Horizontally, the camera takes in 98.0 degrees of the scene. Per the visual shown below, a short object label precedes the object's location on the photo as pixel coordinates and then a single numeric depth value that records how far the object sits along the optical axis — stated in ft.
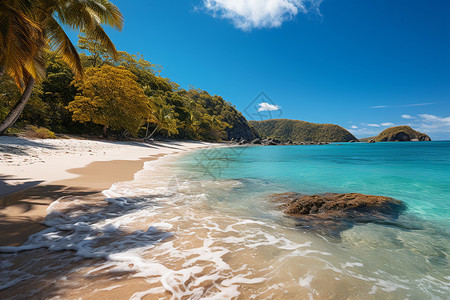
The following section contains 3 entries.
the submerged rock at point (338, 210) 14.08
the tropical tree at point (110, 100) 74.33
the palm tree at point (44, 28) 14.64
